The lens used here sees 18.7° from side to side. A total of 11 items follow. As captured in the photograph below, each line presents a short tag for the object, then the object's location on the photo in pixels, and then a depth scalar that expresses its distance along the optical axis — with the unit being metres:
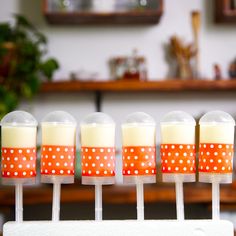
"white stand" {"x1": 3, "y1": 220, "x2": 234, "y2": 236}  1.00
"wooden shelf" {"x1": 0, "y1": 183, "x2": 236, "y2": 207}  1.84
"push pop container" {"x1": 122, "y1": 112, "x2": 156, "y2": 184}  1.02
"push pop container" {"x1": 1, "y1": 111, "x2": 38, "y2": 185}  1.01
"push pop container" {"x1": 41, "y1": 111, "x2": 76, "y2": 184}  1.02
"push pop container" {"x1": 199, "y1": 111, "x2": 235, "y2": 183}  1.01
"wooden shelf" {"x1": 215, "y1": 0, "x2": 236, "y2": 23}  2.07
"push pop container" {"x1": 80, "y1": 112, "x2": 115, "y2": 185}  1.01
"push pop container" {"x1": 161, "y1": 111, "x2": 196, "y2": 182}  1.02
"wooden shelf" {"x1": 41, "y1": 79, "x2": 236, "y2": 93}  2.06
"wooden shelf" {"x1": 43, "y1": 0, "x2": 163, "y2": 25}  2.04
